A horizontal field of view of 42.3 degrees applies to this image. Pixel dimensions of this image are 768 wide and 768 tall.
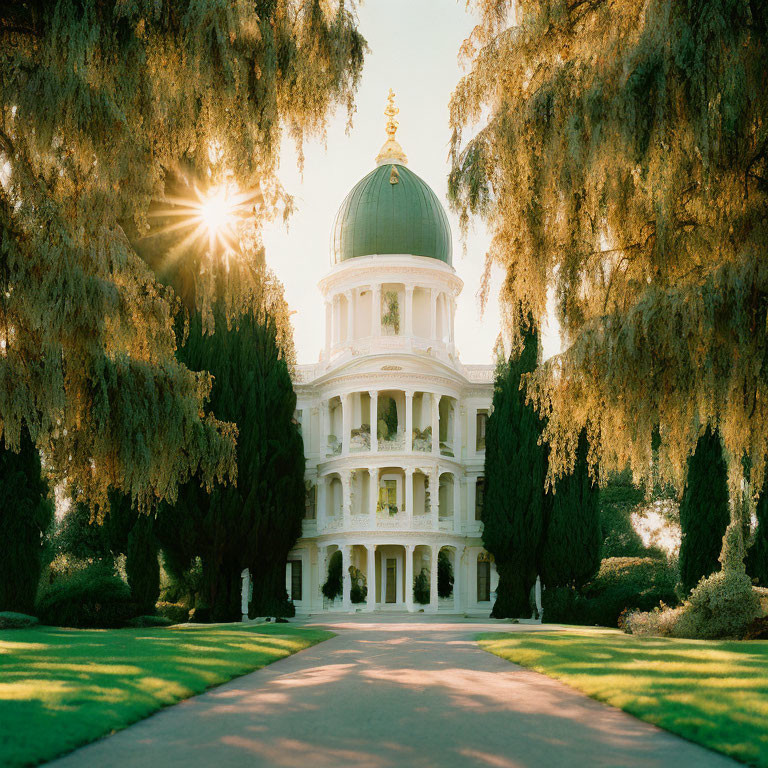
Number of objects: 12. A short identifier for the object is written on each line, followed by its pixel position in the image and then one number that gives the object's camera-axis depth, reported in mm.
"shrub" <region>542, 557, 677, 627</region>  28766
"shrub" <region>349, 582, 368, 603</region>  42125
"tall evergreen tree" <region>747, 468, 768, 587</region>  25281
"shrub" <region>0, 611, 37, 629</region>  23375
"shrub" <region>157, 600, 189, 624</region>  32844
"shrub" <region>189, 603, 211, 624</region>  31297
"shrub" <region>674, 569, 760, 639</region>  20266
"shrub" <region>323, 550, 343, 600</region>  41906
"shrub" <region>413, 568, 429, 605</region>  41156
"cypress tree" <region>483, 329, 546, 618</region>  35812
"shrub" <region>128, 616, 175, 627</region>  26938
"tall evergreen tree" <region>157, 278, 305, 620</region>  31562
